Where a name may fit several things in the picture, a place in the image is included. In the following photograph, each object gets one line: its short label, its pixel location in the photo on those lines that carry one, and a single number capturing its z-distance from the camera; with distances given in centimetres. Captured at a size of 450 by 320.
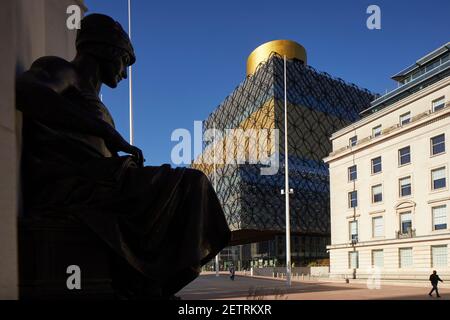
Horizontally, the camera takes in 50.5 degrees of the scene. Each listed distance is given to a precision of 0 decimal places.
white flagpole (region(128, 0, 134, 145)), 2602
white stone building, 4344
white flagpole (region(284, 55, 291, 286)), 3782
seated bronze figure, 303
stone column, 254
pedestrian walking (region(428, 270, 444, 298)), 2870
